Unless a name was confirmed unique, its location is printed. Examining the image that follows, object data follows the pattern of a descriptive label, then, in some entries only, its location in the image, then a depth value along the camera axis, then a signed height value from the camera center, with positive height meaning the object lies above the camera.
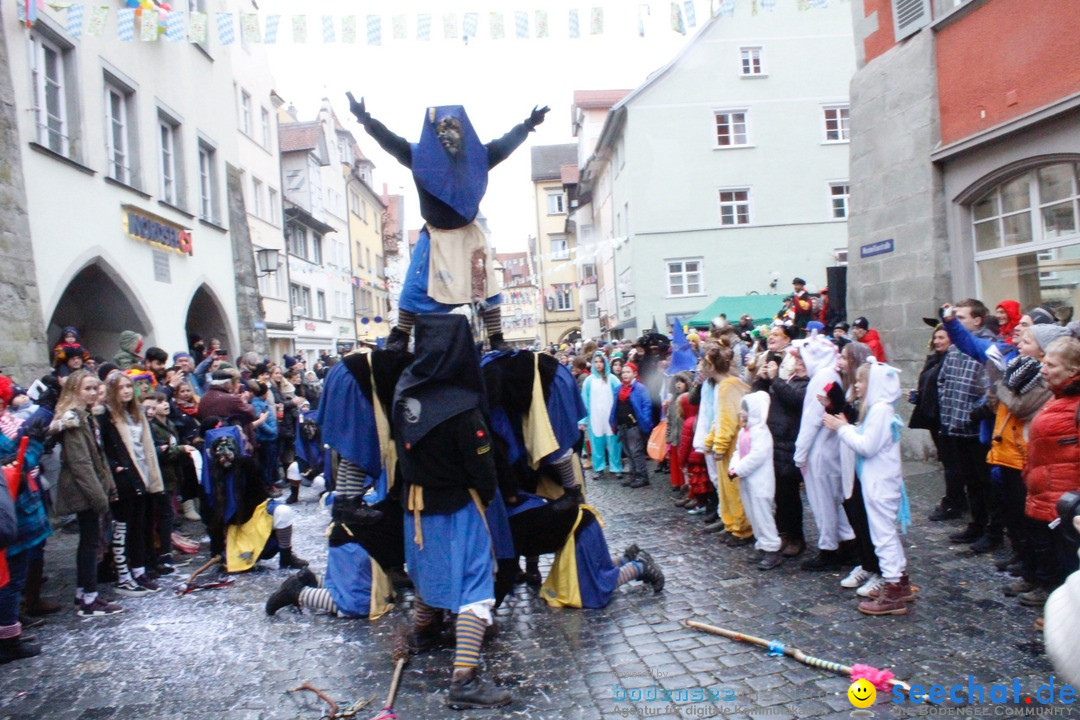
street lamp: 19.83 +2.66
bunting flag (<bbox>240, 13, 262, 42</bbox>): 9.65 +4.04
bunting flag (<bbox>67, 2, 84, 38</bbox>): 11.68 +5.22
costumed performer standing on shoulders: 5.18 +0.91
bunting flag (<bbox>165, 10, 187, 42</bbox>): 11.02 +4.76
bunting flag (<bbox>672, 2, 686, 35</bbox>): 9.09 +3.52
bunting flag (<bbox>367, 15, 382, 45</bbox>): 9.27 +3.71
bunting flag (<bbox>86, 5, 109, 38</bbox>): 11.63 +5.16
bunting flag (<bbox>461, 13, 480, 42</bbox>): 9.30 +3.68
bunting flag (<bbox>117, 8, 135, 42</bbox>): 11.91 +5.27
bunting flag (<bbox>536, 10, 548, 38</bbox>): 9.36 +3.65
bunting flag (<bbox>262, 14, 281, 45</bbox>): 9.40 +3.86
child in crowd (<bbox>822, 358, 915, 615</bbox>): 5.08 -0.97
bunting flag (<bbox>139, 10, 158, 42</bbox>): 11.47 +4.94
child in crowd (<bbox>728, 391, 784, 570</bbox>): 6.63 -1.16
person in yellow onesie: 7.33 -0.92
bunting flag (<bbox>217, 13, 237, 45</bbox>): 10.36 +4.38
